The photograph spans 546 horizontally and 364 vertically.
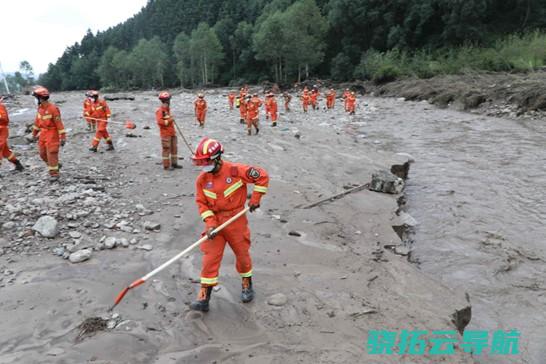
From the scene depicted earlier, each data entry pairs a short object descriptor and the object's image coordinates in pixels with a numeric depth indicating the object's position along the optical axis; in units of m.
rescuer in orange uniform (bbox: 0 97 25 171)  7.82
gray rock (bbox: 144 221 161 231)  5.96
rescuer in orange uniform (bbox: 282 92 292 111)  23.36
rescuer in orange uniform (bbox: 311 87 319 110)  24.33
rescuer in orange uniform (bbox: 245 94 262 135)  14.24
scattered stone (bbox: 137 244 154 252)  5.43
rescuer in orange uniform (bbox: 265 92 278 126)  16.98
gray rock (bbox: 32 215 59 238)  5.46
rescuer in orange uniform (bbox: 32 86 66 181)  7.52
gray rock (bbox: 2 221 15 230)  5.62
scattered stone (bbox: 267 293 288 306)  4.29
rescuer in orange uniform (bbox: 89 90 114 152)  10.50
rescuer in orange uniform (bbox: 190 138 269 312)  3.95
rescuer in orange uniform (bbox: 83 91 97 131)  11.75
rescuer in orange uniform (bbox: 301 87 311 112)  22.90
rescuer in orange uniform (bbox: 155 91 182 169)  8.89
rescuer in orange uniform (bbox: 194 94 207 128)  15.77
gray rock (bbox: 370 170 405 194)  7.94
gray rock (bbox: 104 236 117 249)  5.37
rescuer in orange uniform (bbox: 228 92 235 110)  24.20
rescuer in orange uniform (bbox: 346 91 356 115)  21.27
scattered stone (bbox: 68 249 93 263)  5.02
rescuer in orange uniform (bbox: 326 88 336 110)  24.45
